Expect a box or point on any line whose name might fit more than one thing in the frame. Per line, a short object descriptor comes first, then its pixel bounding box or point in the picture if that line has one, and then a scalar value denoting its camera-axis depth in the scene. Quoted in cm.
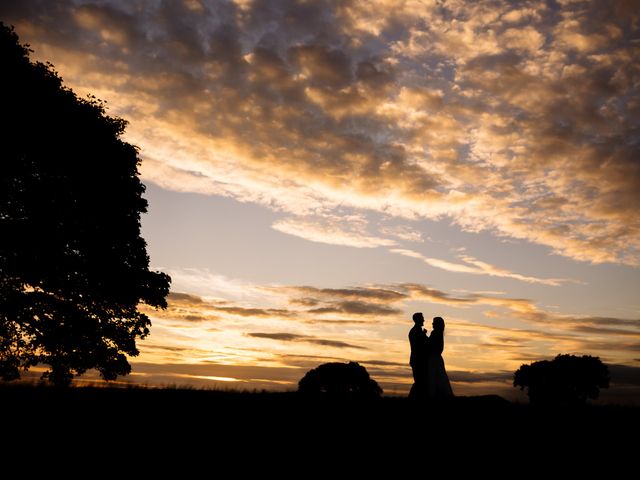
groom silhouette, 1794
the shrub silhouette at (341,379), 5478
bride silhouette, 1775
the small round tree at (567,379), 6112
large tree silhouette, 2162
